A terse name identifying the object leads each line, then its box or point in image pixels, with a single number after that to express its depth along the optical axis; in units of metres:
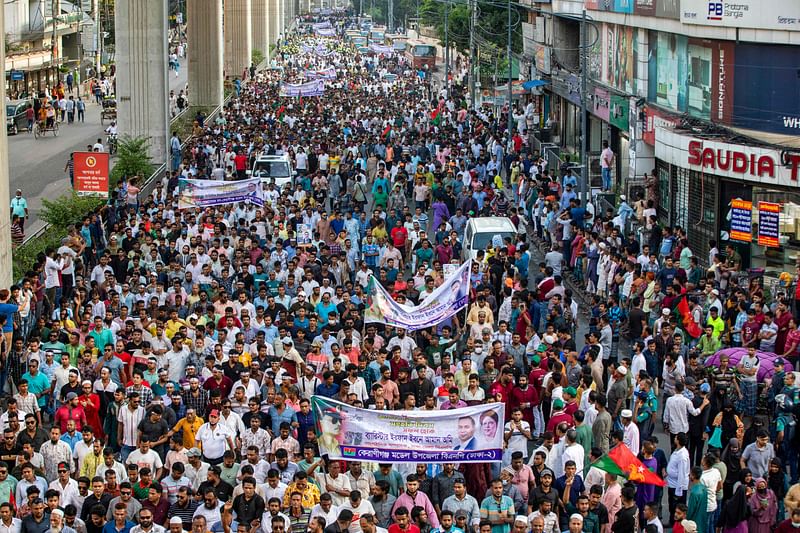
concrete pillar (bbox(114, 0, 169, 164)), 44.53
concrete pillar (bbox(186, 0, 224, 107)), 66.00
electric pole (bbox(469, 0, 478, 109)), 59.69
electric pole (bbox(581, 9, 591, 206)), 34.28
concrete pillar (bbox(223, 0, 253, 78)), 92.44
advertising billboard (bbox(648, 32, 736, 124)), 32.16
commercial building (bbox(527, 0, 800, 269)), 29.23
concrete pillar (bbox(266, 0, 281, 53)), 134.23
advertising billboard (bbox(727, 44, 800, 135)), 29.86
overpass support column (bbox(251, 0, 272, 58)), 113.25
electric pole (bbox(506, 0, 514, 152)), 48.79
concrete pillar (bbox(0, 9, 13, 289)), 24.56
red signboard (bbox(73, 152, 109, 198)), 31.48
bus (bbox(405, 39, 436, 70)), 99.12
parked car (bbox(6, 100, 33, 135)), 60.12
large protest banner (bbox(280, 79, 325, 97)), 57.19
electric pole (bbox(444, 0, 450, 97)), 74.31
